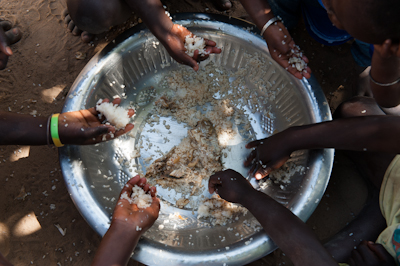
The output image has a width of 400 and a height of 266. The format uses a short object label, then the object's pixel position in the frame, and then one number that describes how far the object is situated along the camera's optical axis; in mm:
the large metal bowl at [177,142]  570
